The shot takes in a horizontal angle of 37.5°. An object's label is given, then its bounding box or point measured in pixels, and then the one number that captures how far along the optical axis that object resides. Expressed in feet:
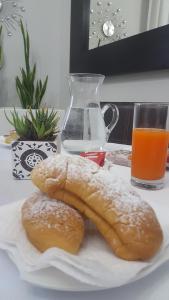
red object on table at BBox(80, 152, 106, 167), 1.76
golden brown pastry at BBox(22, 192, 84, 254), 0.79
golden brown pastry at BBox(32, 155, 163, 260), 0.80
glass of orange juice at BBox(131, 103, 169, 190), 1.70
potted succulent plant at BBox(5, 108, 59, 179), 1.77
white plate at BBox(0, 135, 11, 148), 2.79
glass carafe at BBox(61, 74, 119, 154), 2.36
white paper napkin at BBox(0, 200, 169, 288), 0.68
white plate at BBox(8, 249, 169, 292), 0.67
